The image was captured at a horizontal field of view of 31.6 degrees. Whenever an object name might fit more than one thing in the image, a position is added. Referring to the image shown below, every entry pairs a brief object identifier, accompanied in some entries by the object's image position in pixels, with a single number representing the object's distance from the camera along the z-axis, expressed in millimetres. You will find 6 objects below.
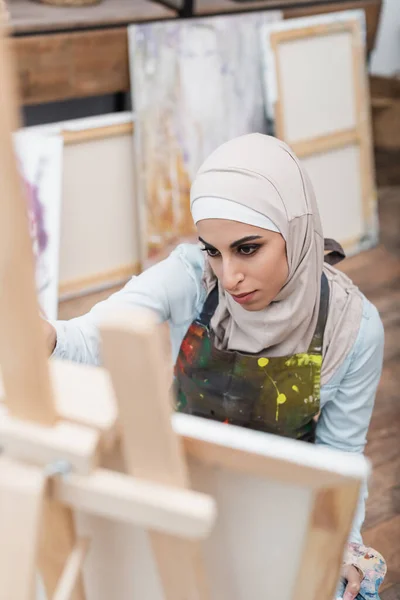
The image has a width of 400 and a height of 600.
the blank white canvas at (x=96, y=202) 2844
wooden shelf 2602
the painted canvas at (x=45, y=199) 2629
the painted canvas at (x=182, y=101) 2850
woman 1122
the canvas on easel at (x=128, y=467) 530
